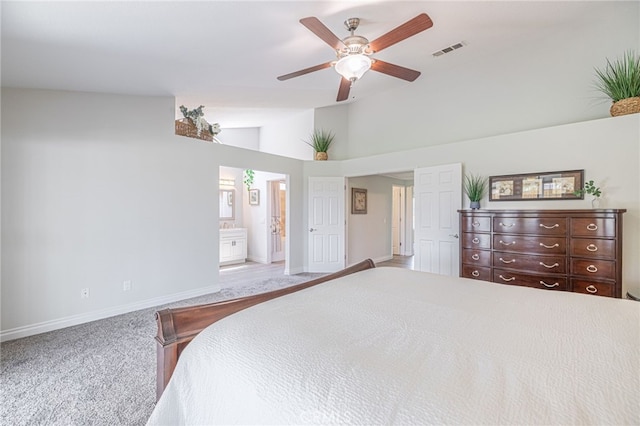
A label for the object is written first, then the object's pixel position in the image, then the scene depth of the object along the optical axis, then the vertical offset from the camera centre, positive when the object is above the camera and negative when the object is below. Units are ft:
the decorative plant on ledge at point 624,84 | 9.30 +4.52
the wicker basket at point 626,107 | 9.23 +3.67
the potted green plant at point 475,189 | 12.54 +1.24
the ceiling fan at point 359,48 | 6.61 +4.41
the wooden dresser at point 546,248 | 8.46 -1.08
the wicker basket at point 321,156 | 18.34 +3.81
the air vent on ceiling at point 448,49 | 11.23 +6.78
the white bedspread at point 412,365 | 2.24 -1.47
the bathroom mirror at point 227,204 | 22.13 +0.79
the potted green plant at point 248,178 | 22.25 +2.86
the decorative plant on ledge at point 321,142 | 18.39 +4.74
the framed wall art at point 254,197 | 22.11 +1.37
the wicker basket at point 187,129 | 12.84 +3.91
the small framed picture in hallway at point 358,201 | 19.97 +1.04
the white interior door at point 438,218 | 13.30 -0.10
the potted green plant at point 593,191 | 9.89 +0.91
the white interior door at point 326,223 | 18.16 -0.54
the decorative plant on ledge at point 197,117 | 13.14 +4.55
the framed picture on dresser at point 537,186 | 10.57 +1.23
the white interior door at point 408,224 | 26.23 -0.80
